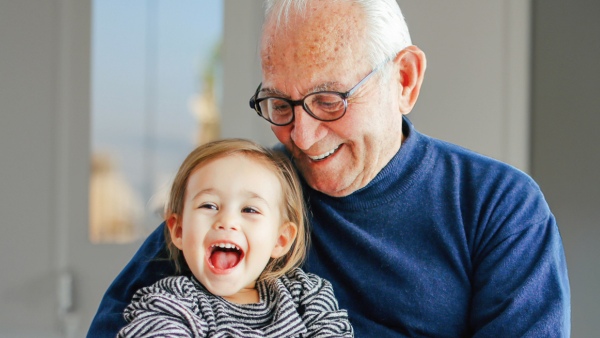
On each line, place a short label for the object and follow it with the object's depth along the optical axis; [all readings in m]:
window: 3.83
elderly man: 1.58
